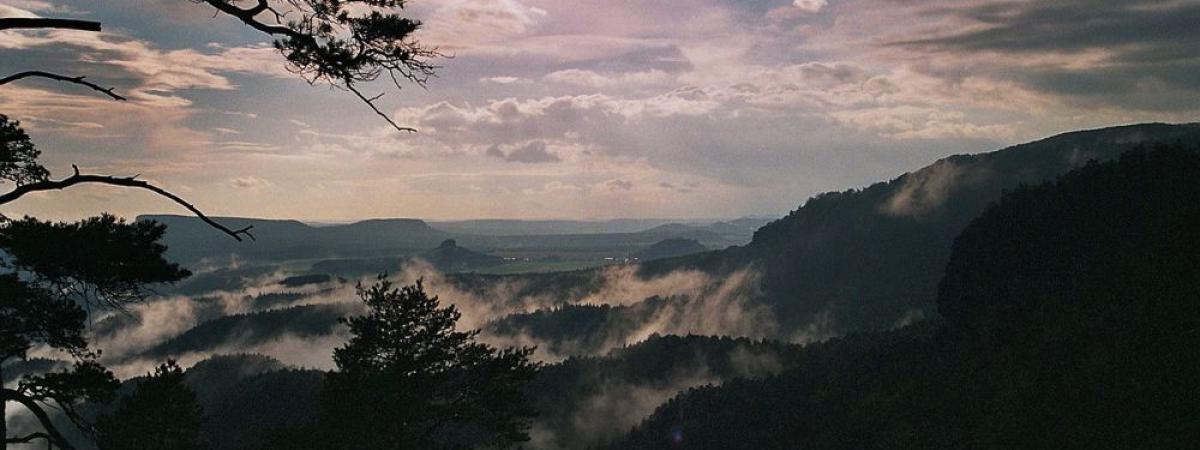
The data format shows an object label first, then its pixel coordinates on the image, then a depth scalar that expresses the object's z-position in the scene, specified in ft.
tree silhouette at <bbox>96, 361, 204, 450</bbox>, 113.74
